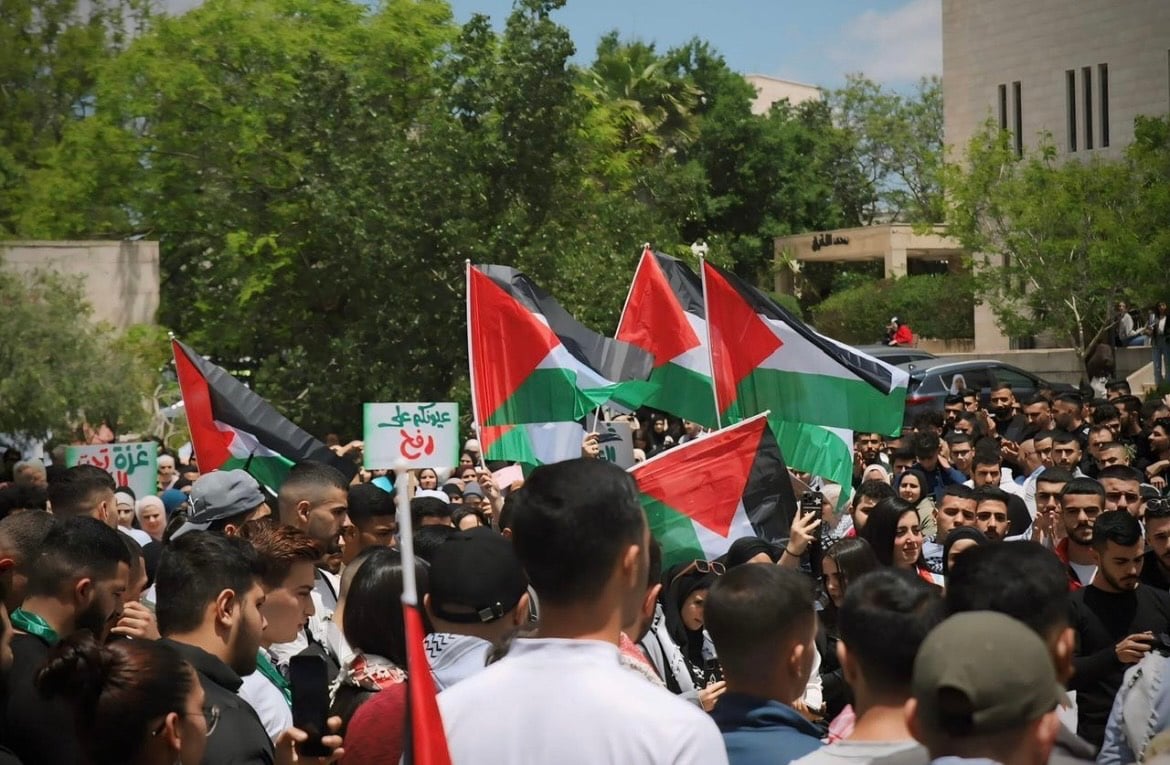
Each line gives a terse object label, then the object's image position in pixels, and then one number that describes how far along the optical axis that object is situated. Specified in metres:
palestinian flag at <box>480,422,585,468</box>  11.27
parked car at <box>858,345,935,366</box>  29.45
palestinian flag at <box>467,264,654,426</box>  11.77
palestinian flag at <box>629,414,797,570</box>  7.77
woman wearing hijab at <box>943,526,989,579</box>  7.56
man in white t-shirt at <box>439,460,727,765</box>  2.97
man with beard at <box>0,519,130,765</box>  5.21
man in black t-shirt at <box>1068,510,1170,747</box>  6.70
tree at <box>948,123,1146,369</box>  30.41
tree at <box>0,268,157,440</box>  27.70
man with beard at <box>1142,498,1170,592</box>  7.69
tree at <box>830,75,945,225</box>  67.12
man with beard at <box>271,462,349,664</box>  7.55
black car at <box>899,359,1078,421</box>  26.45
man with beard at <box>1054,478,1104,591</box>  8.23
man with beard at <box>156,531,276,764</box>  4.80
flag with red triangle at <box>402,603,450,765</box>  3.07
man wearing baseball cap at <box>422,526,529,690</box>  4.03
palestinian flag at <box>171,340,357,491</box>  11.05
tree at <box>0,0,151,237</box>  46.56
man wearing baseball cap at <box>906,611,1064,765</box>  2.90
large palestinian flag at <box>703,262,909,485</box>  11.00
